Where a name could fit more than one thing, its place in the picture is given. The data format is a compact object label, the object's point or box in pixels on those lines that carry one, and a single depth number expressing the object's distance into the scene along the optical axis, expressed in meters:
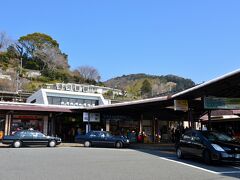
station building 21.73
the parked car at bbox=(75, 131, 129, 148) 26.77
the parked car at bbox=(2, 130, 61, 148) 25.22
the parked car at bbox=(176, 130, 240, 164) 14.27
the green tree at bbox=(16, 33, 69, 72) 83.81
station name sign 56.32
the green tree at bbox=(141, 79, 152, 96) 98.81
